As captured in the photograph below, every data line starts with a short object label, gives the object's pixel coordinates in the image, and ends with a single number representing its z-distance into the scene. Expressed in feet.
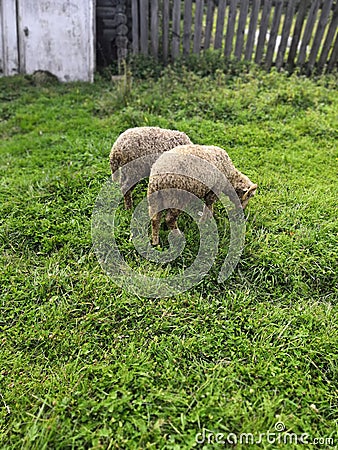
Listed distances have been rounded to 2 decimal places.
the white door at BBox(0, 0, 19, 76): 24.35
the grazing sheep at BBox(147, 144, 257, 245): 11.27
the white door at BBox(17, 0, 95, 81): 24.73
